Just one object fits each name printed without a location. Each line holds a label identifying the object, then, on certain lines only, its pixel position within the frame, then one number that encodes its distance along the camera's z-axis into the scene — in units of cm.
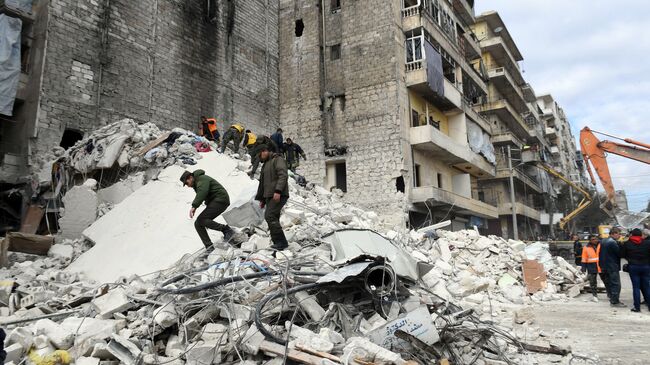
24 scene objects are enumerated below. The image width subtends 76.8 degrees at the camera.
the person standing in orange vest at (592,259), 938
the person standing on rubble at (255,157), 969
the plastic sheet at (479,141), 2241
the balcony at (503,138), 2773
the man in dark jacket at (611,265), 745
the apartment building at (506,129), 2836
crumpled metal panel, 519
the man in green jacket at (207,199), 624
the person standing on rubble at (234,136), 1213
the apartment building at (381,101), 1756
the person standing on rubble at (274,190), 579
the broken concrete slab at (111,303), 420
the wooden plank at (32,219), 1041
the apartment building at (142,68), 1225
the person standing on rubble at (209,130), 1315
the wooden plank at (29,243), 786
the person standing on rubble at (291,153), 1356
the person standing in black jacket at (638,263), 679
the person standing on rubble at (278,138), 1270
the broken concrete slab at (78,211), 955
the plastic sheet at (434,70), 1803
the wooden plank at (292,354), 311
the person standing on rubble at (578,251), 1332
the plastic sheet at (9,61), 1177
